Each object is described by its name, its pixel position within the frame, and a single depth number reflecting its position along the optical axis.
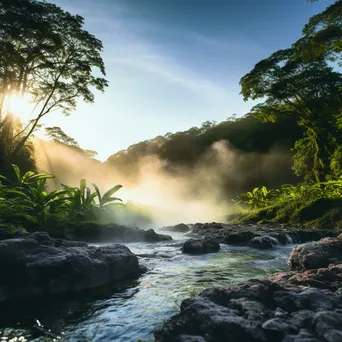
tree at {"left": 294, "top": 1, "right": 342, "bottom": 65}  16.55
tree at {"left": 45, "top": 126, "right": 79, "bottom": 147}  25.00
